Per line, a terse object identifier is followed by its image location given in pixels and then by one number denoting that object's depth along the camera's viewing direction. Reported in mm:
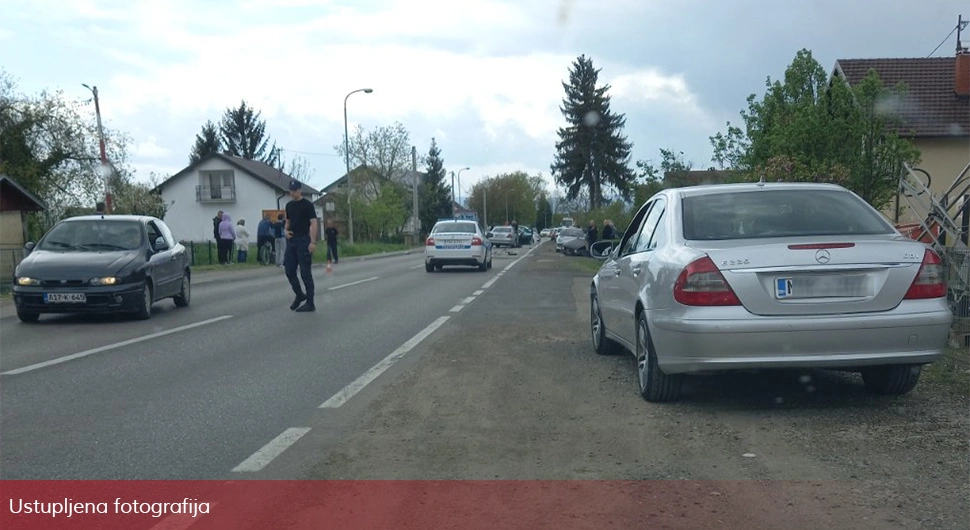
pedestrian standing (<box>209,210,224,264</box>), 32188
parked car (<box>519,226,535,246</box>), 84450
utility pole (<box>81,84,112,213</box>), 35616
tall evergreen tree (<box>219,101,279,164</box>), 104688
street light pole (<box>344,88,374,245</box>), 52531
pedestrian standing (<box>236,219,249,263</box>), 32719
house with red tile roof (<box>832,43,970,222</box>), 33500
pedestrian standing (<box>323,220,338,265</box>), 35378
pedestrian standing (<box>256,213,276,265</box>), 32844
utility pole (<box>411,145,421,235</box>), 74312
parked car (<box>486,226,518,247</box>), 62438
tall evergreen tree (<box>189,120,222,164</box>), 100312
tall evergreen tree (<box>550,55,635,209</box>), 76938
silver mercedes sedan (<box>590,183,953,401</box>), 6324
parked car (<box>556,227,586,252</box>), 49812
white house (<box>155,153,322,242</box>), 77312
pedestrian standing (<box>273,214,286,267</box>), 31275
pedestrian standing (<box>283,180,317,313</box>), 14438
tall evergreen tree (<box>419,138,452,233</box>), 103438
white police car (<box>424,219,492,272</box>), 27312
